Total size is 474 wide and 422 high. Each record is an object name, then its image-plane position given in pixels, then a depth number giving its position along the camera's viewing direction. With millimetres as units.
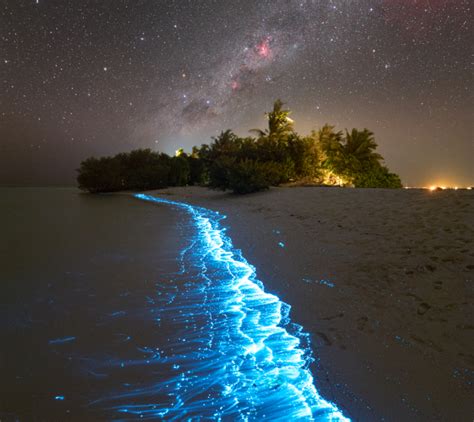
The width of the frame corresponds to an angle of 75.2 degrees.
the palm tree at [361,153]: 25781
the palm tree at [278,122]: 32453
